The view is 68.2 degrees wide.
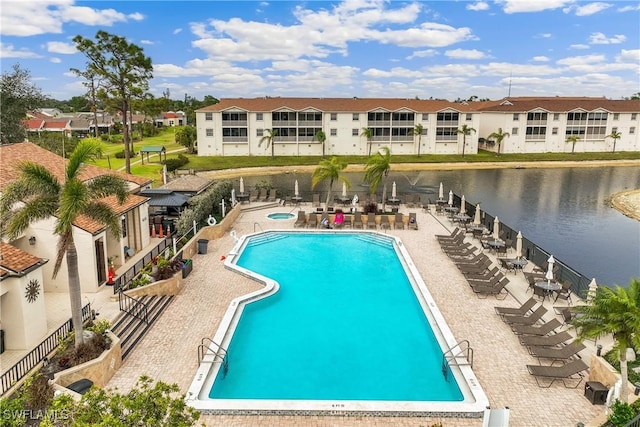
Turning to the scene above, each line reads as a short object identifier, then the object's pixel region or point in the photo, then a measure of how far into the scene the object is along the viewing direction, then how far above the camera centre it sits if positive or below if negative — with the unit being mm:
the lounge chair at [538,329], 13164 -5456
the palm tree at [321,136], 66812 -633
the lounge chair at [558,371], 11164 -5549
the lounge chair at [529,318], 13898 -5433
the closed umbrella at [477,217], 27188 -4738
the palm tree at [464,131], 69000 +359
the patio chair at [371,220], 27219 -5030
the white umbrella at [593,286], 14399 -4566
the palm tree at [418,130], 67812 +405
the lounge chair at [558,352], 11930 -5523
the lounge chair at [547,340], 12500 -5477
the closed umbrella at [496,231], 23172 -4699
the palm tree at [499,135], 71625 -187
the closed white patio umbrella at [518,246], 20406 -4764
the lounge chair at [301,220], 27438 -5136
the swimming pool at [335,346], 10719 -6131
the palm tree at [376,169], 30156 -2319
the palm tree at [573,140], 73875 -793
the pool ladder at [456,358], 12133 -5800
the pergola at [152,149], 53344 -2196
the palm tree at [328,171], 30547 -2504
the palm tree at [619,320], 9172 -3644
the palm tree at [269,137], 66112 -840
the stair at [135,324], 13345 -5863
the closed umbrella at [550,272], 16453 -4724
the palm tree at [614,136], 74812 -88
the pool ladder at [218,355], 12191 -5875
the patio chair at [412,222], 27094 -5106
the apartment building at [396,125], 67000 +1100
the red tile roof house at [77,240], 13016 -3844
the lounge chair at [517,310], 14516 -5440
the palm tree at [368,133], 67250 -187
